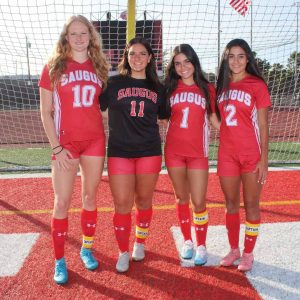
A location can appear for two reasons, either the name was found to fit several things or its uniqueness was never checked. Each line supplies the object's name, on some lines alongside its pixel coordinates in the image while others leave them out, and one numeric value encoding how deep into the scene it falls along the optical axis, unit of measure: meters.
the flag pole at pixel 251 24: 6.84
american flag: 6.93
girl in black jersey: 2.96
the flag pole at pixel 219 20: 6.63
